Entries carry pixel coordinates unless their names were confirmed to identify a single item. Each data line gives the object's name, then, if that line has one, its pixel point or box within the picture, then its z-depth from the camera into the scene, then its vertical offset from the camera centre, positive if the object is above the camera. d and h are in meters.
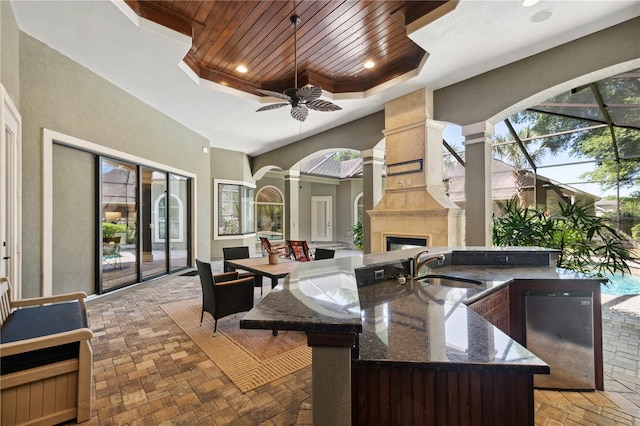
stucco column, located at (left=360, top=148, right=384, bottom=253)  5.72 +0.63
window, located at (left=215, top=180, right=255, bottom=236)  8.30 +0.18
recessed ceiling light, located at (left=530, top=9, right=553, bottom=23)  2.83 +1.98
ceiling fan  3.35 +1.42
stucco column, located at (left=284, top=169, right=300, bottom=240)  8.12 +0.42
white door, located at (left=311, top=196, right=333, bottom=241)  12.38 -0.28
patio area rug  2.39 -1.33
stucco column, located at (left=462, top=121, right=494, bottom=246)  4.07 +0.42
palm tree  6.63 +1.46
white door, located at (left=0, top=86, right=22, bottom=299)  2.69 +0.16
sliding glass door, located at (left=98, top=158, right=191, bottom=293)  4.44 -0.16
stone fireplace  4.36 +0.53
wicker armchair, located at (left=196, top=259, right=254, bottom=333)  3.09 -0.90
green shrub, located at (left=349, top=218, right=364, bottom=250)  7.61 -0.62
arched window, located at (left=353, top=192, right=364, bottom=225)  12.02 +0.22
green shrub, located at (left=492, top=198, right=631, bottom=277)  3.65 -0.33
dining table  3.38 -0.69
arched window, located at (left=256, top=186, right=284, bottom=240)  11.20 +0.03
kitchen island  0.92 -0.52
